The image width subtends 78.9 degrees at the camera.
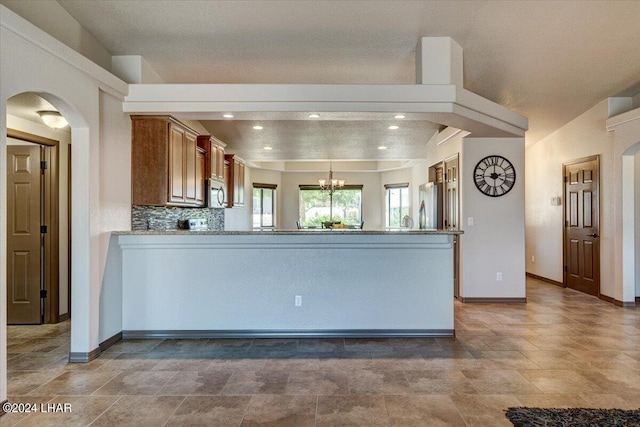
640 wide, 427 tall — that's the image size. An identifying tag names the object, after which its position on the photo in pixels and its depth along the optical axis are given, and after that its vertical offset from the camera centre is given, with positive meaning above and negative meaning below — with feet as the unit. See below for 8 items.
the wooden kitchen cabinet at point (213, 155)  17.34 +2.74
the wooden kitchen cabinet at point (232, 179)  22.66 +2.04
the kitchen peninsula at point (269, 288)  12.39 -2.40
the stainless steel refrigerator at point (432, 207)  20.95 +0.32
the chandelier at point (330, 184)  31.17 +2.35
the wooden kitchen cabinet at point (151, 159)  12.74 +1.81
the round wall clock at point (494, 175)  17.76 +1.72
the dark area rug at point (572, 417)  7.35 -3.99
